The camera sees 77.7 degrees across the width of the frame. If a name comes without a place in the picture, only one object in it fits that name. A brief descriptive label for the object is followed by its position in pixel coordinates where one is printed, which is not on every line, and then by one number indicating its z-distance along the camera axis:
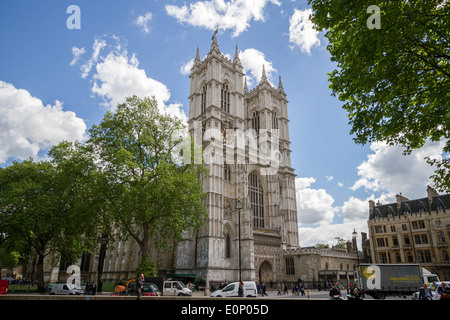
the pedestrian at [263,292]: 25.62
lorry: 21.61
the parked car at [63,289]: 22.17
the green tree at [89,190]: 20.42
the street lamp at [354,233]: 30.54
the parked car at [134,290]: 17.38
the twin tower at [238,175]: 33.66
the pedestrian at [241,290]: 16.67
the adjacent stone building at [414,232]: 35.59
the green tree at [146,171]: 20.22
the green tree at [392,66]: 8.48
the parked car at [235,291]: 17.85
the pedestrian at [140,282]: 14.14
